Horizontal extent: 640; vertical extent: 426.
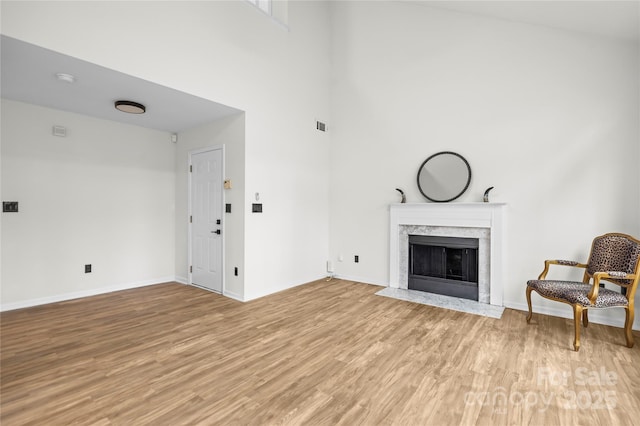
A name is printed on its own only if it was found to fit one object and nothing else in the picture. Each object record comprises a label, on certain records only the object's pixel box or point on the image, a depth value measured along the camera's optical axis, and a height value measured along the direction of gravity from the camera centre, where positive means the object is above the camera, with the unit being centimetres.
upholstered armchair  262 -73
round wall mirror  405 +47
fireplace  376 -30
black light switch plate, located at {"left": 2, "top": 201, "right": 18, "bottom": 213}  349 +3
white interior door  432 -15
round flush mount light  351 +126
